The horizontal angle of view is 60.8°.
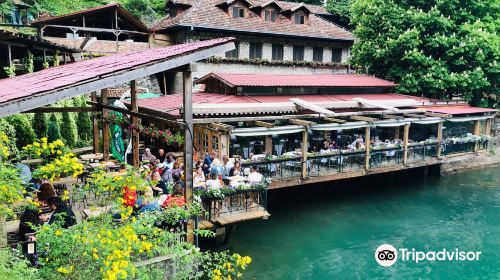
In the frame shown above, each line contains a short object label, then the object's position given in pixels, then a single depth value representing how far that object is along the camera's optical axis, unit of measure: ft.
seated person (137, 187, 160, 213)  29.56
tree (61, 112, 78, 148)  63.52
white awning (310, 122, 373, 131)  57.20
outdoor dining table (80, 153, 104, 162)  47.97
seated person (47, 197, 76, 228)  25.04
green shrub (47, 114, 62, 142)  59.26
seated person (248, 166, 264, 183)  45.78
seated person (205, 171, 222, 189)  40.55
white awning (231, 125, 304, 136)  52.16
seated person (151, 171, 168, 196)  37.13
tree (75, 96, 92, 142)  70.13
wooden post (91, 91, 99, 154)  47.04
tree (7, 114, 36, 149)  52.48
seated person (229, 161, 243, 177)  47.67
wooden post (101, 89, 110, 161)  43.91
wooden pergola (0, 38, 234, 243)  20.70
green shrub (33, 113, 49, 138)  59.07
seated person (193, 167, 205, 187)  41.11
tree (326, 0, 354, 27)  126.52
